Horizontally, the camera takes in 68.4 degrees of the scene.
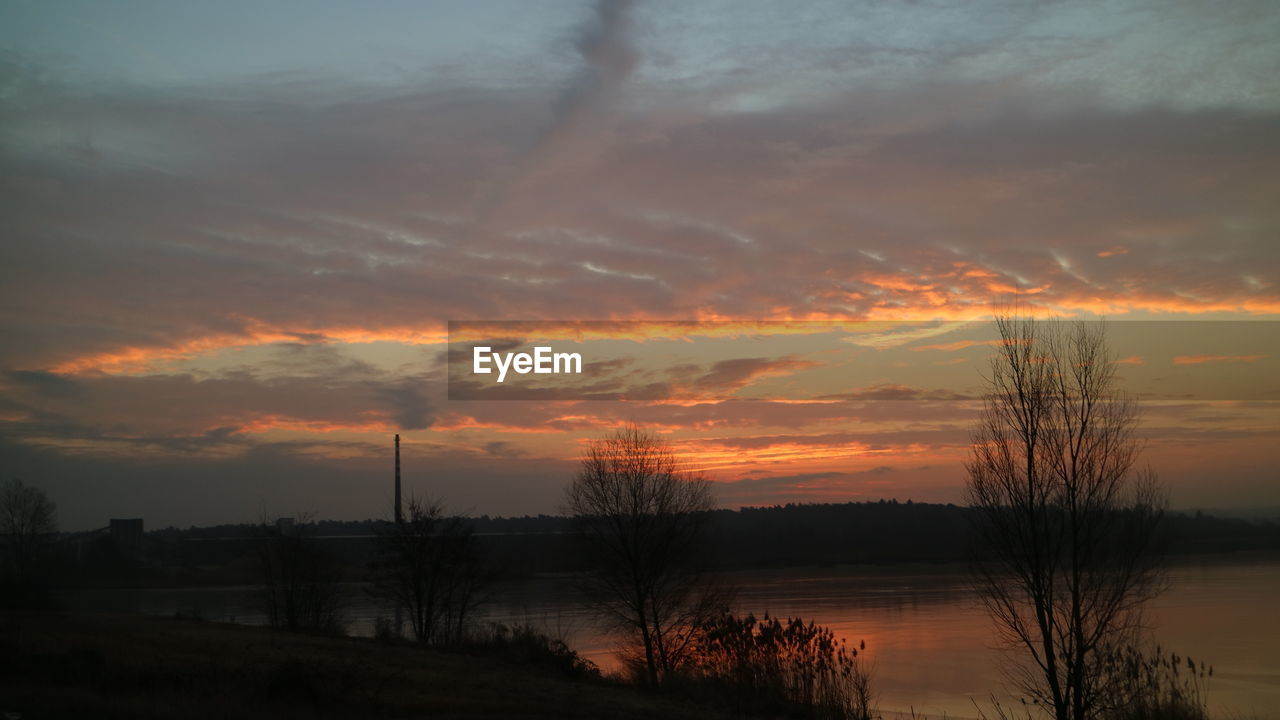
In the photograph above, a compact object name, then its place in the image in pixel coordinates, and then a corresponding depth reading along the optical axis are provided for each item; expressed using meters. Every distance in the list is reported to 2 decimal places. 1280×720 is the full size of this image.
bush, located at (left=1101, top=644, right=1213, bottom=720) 18.08
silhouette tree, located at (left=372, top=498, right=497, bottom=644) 40.31
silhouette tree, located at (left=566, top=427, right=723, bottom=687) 31.48
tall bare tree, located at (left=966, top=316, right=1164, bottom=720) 16.11
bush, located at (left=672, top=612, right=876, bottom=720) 21.41
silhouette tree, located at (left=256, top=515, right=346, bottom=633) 40.88
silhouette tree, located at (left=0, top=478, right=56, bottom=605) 64.84
